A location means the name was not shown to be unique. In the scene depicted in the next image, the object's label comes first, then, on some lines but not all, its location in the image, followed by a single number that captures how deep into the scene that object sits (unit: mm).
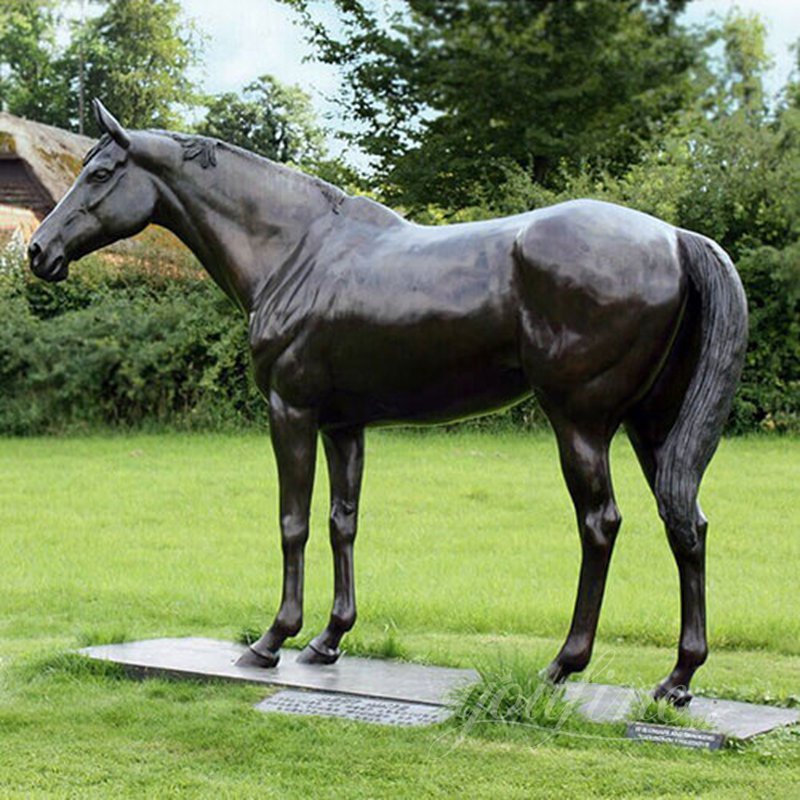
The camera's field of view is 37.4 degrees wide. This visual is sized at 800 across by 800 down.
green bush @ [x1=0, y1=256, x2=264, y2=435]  15711
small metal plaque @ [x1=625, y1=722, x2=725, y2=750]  4281
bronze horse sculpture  4555
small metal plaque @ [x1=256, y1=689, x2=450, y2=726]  4707
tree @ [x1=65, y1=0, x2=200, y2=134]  40438
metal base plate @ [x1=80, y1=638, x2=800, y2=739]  4633
